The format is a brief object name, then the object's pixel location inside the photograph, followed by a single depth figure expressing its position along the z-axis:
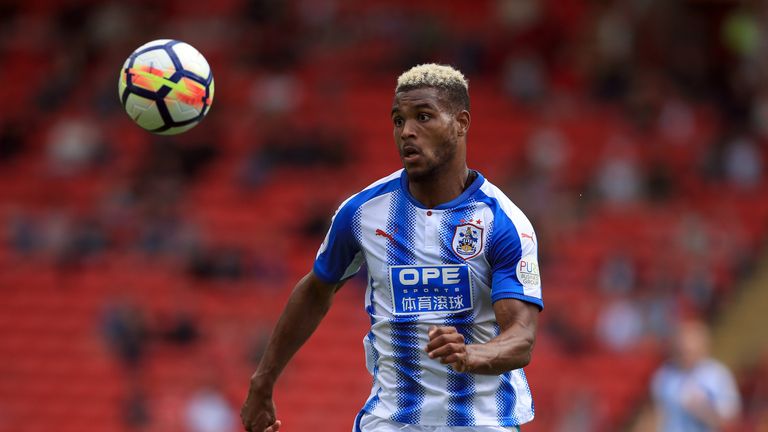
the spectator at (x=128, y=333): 30.11
